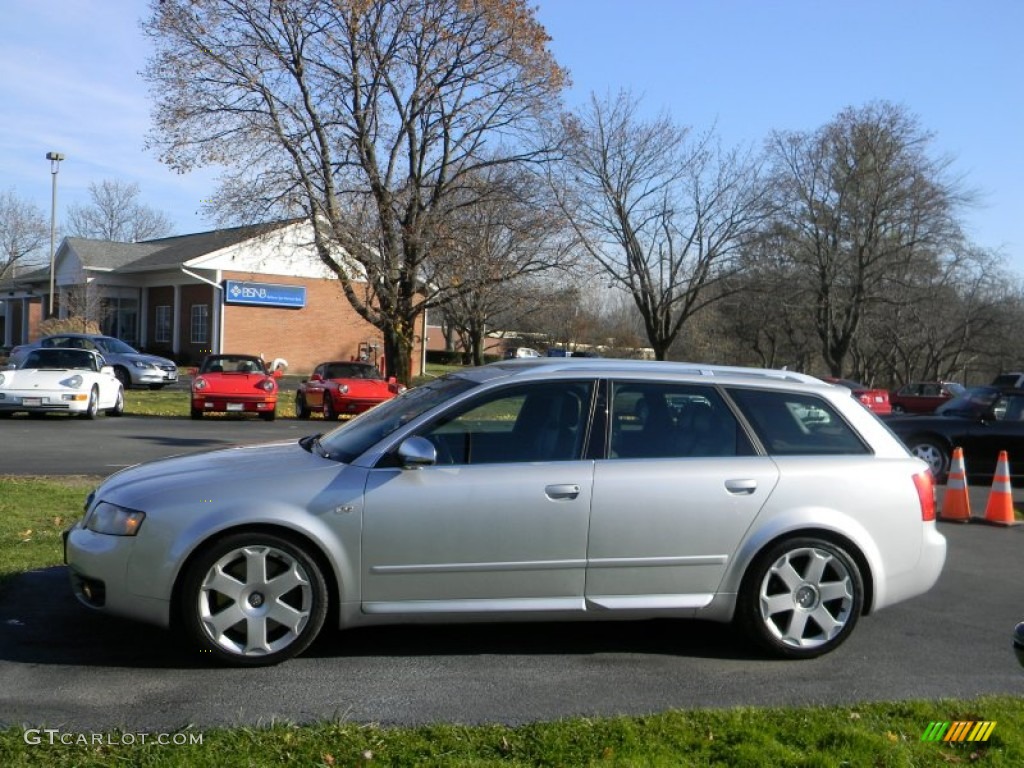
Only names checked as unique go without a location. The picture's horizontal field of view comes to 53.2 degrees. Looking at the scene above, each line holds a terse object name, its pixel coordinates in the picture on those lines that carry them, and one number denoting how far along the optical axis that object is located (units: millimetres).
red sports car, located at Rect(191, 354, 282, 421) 20969
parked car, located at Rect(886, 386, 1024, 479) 13664
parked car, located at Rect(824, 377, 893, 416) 28438
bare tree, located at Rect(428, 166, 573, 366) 26578
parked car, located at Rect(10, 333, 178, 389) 29953
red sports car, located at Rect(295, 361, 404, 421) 21672
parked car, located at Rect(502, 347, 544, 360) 43306
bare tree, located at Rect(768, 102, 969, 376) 45625
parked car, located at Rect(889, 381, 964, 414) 35875
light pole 42625
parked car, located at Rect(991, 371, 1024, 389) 37016
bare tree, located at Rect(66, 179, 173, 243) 88625
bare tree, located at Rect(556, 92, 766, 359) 37500
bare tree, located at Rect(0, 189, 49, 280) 70625
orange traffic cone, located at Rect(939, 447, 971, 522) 10836
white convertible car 19031
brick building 42000
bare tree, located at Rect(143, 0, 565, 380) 25594
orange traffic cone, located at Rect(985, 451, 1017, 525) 10641
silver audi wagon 4988
